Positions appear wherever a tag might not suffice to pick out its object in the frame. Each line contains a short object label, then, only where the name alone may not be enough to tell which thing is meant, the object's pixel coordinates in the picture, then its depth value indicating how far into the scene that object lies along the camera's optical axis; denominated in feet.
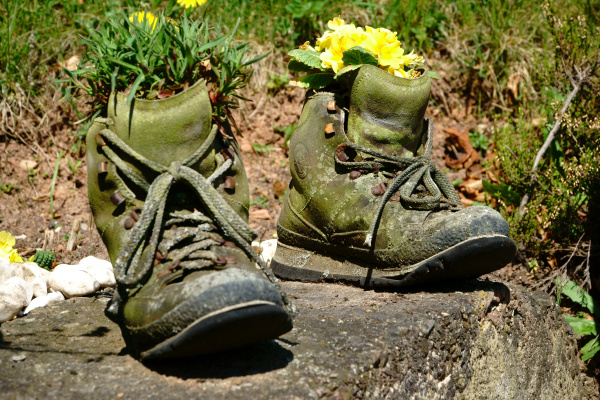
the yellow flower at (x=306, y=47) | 9.13
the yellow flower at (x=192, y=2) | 12.57
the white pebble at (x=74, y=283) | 8.08
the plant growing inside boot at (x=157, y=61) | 6.36
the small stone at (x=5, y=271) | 7.75
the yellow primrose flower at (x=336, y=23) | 8.95
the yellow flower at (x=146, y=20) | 6.63
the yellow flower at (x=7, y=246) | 8.85
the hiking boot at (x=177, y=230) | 4.86
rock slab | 5.10
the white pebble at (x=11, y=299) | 6.79
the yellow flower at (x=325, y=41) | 8.67
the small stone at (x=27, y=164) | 13.03
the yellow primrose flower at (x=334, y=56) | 8.53
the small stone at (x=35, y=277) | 8.19
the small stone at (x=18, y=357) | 5.55
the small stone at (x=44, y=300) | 7.59
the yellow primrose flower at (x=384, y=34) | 8.45
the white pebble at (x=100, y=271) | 8.58
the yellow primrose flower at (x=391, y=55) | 8.46
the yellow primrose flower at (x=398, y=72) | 8.65
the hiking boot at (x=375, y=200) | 7.38
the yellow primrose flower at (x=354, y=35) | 8.52
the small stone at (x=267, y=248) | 10.99
